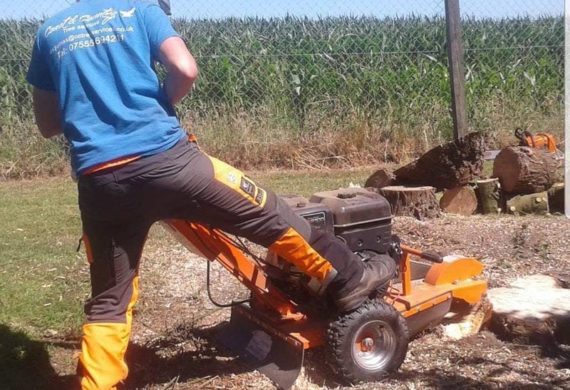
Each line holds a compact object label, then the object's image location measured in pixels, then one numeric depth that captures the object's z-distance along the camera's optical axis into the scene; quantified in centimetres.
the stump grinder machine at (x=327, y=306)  384
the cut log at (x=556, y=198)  732
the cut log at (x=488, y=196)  729
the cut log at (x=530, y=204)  725
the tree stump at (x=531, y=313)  452
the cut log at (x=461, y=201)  727
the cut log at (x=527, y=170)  725
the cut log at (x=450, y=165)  706
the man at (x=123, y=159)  320
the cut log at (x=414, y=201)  691
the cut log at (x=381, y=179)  751
